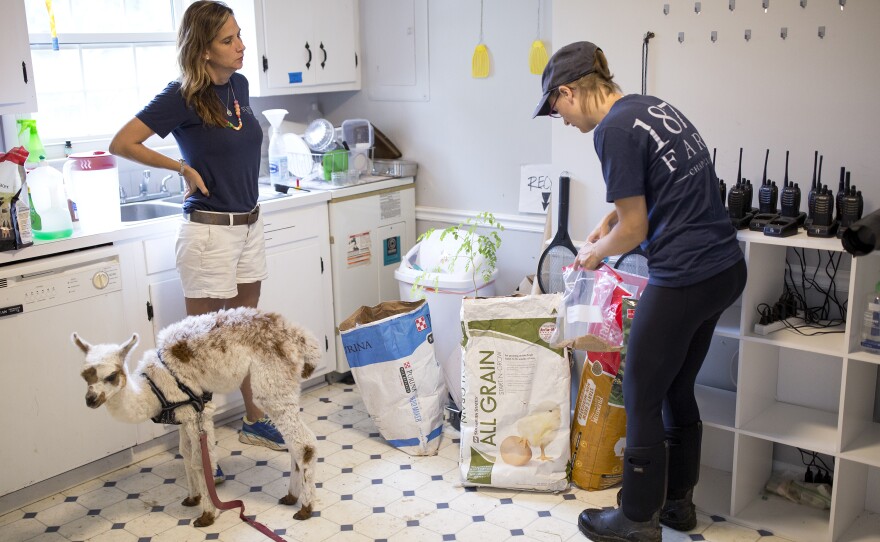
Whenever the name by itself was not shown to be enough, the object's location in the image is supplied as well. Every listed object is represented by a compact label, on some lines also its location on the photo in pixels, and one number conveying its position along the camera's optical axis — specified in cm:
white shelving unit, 254
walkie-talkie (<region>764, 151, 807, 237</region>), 254
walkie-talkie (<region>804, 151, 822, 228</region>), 253
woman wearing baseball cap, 229
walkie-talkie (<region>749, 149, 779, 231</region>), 269
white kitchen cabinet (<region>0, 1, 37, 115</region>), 292
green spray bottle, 322
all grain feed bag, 293
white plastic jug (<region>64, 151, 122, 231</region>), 315
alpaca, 258
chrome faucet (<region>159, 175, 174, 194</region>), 373
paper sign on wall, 371
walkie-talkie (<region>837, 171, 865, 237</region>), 248
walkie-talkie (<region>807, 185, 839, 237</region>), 249
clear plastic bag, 272
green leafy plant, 356
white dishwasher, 284
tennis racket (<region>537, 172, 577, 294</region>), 322
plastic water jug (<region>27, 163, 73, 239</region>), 296
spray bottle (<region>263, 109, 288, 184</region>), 399
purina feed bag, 321
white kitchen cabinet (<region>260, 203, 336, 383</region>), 361
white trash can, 352
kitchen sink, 357
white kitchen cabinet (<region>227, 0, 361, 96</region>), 379
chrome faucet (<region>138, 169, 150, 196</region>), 371
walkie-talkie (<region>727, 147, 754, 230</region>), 265
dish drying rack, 392
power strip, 266
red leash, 272
